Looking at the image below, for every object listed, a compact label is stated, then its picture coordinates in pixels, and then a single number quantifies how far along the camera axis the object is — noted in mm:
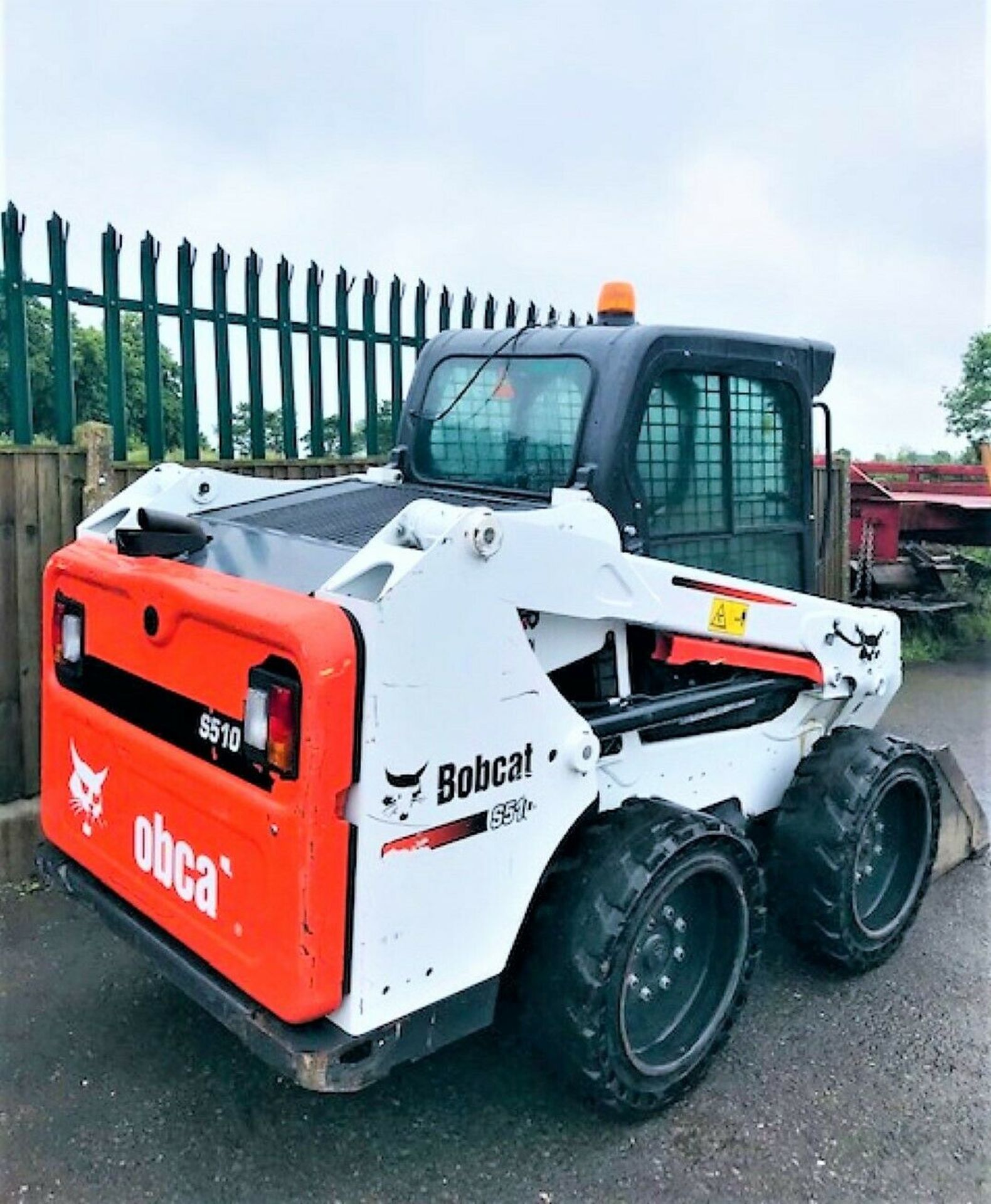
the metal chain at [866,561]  8734
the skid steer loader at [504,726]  2258
